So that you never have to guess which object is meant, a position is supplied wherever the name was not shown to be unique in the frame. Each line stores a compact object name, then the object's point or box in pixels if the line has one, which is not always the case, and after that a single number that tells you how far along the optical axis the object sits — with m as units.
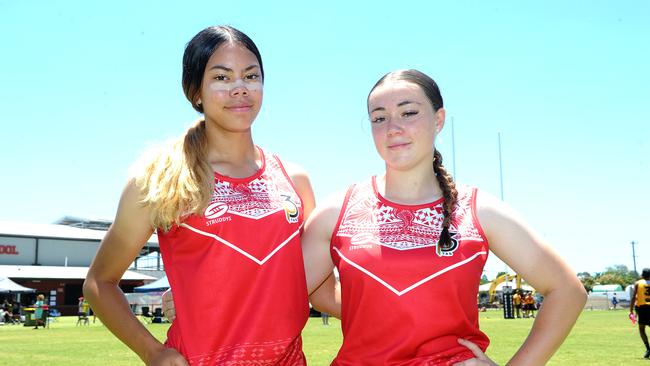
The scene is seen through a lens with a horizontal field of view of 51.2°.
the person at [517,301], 38.06
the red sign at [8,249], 56.63
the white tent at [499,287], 51.96
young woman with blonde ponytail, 2.76
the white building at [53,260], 53.47
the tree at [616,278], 101.06
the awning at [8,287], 41.72
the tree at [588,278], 99.02
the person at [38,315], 30.52
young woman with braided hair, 2.68
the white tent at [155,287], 39.09
